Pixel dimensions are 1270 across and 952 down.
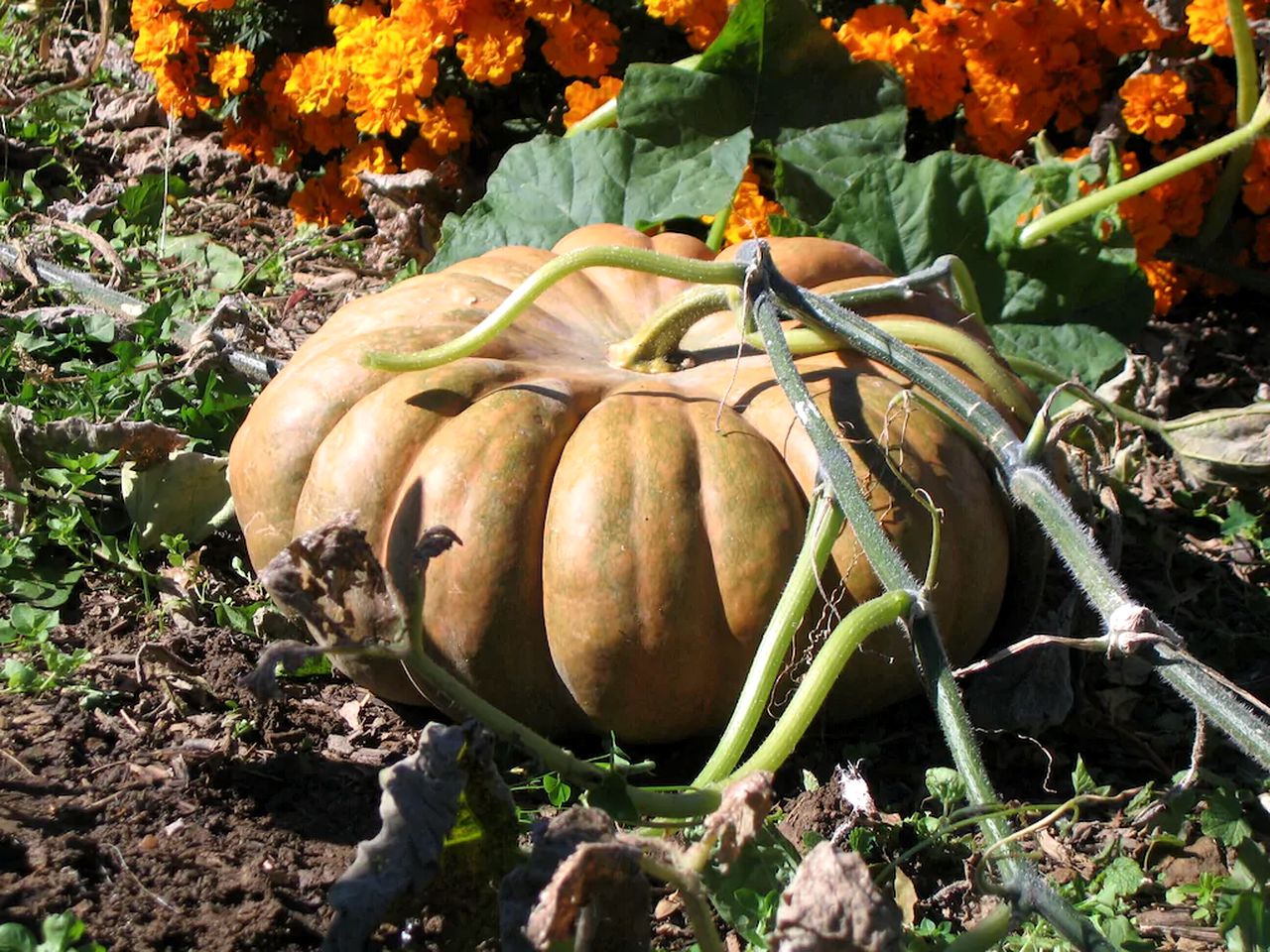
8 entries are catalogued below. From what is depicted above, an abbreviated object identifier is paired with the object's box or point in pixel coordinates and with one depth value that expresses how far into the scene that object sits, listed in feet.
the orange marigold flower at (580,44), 13.03
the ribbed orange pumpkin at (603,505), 7.48
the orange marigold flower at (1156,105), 12.30
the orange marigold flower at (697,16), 12.62
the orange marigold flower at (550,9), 12.96
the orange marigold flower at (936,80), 12.62
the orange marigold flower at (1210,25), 11.85
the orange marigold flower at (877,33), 12.42
